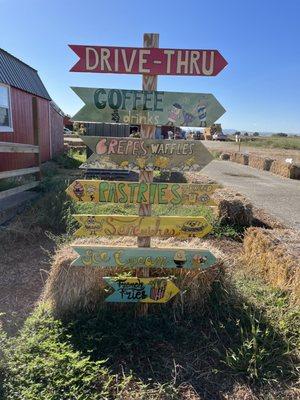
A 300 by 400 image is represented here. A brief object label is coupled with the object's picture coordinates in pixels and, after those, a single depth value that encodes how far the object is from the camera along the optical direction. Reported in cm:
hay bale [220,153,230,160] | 2480
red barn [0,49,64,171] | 1088
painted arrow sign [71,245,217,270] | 324
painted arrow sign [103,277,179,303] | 323
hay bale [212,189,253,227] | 616
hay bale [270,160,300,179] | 1498
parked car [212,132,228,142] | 6016
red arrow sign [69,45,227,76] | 307
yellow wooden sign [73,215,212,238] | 325
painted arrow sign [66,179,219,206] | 319
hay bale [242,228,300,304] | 349
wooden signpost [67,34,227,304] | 317
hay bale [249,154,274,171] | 1783
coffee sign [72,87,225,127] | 318
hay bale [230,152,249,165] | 2127
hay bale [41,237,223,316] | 324
